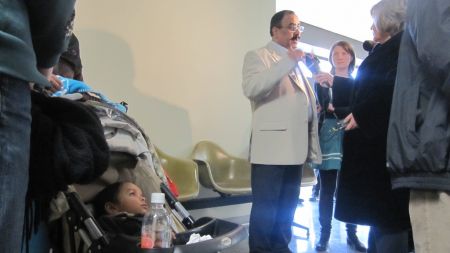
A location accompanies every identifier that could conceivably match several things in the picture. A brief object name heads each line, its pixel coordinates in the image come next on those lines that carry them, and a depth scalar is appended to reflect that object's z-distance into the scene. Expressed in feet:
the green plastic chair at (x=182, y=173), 9.50
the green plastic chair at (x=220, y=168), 10.52
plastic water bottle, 3.70
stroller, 3.68
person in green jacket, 1.99
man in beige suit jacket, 7.20
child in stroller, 4.30
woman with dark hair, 8.63
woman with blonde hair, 4.98
